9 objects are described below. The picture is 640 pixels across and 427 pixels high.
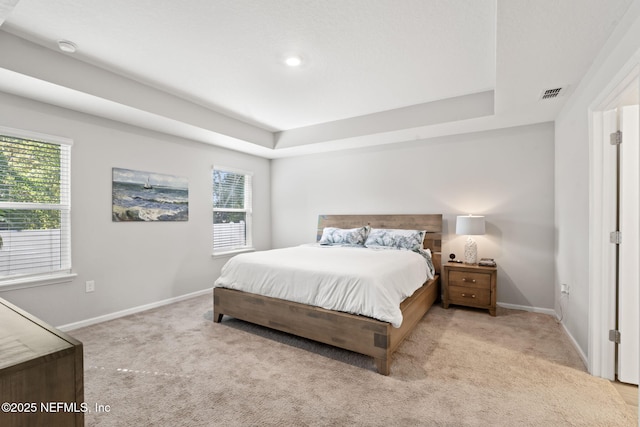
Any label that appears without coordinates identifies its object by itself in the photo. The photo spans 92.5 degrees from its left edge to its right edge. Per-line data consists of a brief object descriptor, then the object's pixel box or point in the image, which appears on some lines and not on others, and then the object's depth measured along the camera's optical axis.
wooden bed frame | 2.34
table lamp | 3.68
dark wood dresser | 0.73
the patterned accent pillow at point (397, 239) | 3.95
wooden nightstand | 3.56
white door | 2.11
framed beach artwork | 3.56
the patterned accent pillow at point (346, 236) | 4.32
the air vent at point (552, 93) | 2.74
